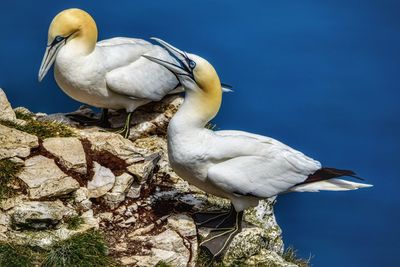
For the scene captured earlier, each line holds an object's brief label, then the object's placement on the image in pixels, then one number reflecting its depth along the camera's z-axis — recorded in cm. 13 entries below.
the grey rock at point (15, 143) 1234
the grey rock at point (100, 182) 1254
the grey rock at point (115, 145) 1320
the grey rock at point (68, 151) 1261
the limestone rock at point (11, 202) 1168
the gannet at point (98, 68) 1419
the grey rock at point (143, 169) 1285
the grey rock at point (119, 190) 1252
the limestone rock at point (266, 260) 1198
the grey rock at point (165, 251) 1157
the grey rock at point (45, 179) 1197
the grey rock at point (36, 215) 1146
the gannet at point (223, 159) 1136
